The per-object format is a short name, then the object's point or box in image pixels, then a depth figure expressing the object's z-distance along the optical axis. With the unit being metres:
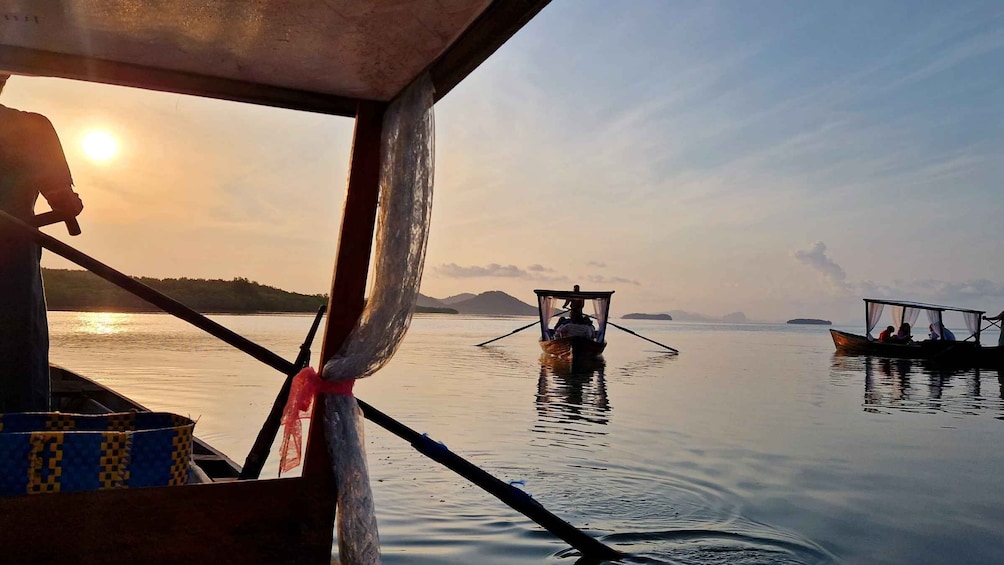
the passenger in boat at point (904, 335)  27.23
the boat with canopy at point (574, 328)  20.30
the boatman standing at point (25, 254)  2.85
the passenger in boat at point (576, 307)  21.49
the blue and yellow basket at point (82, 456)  2.06
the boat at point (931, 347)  25.56
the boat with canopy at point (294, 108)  2.17
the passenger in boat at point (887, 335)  28.23
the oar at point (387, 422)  2.63
